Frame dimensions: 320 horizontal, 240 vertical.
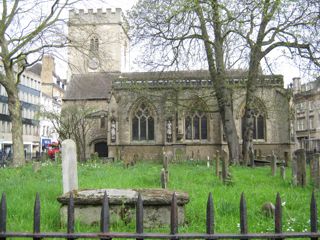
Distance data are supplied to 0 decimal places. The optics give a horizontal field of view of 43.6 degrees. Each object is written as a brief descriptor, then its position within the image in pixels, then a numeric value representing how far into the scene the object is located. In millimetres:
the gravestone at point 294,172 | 10903
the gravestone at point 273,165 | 14394
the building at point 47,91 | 67062
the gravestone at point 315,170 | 10141
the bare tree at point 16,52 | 19969
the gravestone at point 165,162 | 14184
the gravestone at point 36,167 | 15205
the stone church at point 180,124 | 34062
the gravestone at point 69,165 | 7730
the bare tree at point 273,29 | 17219
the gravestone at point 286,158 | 19669
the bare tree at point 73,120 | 36938
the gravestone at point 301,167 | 10398
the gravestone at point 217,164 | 13720
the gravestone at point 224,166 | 11134
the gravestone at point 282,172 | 12712
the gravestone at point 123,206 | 5762
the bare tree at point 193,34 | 17719
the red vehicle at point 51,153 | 35769
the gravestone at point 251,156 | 20438
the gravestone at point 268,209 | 6383
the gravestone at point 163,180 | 9709
